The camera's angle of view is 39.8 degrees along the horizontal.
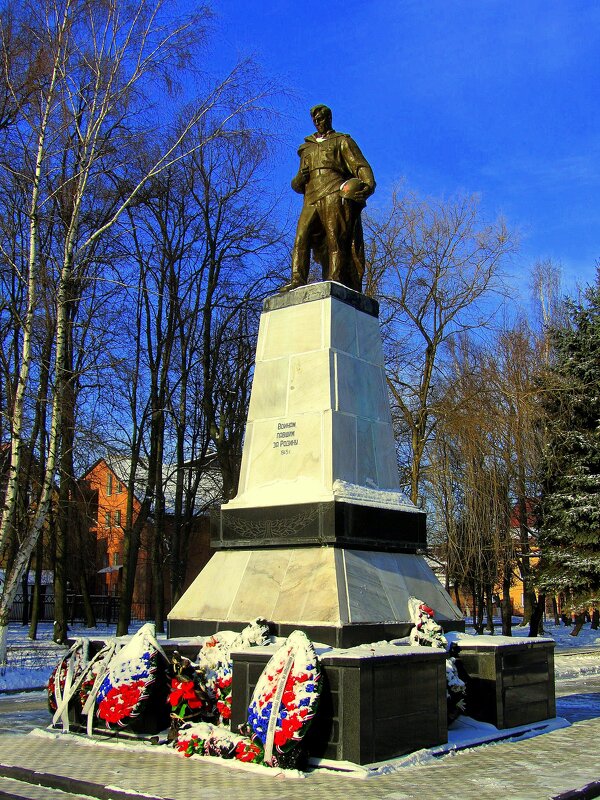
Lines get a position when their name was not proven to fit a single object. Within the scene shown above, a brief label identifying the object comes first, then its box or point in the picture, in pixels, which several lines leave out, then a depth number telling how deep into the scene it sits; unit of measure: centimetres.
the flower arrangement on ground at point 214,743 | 633
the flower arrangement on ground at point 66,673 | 799
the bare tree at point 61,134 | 1399
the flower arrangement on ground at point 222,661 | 725
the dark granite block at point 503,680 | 789
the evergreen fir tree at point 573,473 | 2256
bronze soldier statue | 1015
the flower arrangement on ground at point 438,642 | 759
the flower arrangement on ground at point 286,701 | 602
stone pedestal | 782
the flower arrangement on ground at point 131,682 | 728
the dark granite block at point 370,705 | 610
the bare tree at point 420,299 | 2112
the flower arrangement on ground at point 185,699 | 713
